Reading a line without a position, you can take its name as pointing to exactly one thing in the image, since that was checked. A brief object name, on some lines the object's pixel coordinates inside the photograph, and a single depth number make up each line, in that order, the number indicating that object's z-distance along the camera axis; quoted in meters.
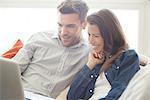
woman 1.55
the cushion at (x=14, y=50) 2.08
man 1.87
